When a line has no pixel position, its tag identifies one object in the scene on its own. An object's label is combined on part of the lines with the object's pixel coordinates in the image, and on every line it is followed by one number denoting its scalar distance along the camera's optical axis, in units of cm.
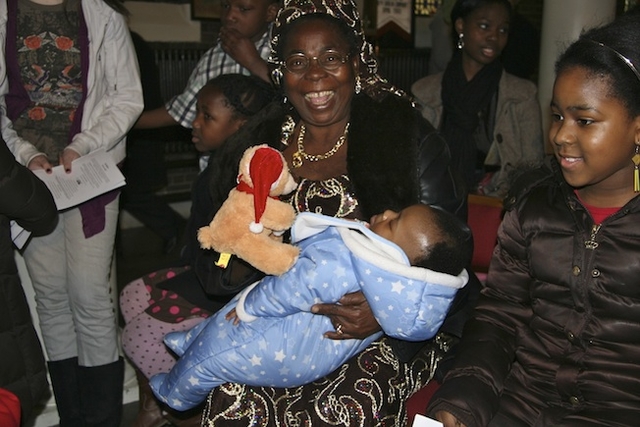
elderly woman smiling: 224
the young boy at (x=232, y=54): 350
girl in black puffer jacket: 194
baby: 200
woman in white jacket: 304
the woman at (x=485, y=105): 411
